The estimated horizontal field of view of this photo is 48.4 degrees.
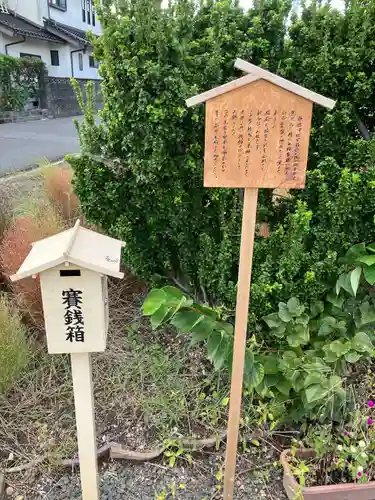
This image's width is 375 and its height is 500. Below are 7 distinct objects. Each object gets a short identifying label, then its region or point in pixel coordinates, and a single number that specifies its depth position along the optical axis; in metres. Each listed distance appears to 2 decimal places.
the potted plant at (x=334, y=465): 1.98
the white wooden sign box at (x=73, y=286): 1.52
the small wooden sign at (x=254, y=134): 1.53
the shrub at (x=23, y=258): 2.95
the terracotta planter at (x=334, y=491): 1.97
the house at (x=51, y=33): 17.81
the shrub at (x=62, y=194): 3.83
